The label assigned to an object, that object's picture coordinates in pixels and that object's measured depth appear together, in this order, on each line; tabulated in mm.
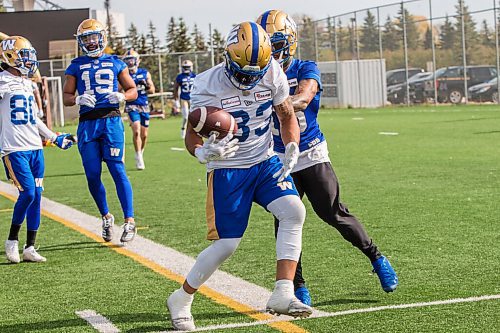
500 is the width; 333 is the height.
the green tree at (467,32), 37344
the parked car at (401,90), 39469
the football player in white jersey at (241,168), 5734
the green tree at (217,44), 48941
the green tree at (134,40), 63469
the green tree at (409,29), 40531
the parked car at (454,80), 36188
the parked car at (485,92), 35375
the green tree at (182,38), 62562
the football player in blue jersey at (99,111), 9469
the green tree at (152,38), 66625
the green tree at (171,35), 64625
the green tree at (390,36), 41594
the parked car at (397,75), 40156
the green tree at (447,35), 38531
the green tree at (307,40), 47125
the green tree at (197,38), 63812
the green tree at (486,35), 36688
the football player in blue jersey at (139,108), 17438
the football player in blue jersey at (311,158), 6441
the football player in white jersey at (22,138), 8672
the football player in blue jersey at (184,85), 26484
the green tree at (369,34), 43000
